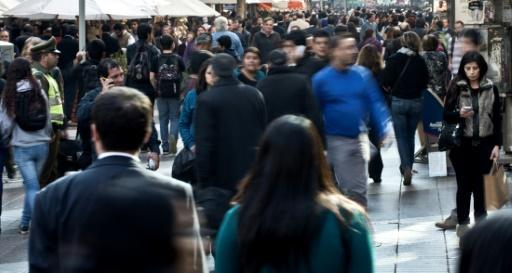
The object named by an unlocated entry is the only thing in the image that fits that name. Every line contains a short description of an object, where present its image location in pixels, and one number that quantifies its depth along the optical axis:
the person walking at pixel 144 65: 15.42
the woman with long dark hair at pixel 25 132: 10.13
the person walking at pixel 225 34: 19.05
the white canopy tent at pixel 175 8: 23.61
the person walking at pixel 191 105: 9.88
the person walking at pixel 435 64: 14.31
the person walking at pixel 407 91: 12.91
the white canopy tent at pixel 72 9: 20.25
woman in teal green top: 3.94
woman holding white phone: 9.51
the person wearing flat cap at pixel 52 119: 10.92
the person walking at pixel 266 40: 19.89
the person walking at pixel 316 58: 11.00
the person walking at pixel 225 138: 7.81
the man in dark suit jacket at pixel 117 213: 3.90
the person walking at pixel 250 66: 10.36
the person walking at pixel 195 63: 11.48
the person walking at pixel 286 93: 8.88
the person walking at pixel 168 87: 15.57
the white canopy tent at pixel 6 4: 22.87
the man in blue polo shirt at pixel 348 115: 9.21
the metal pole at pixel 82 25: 16.03
